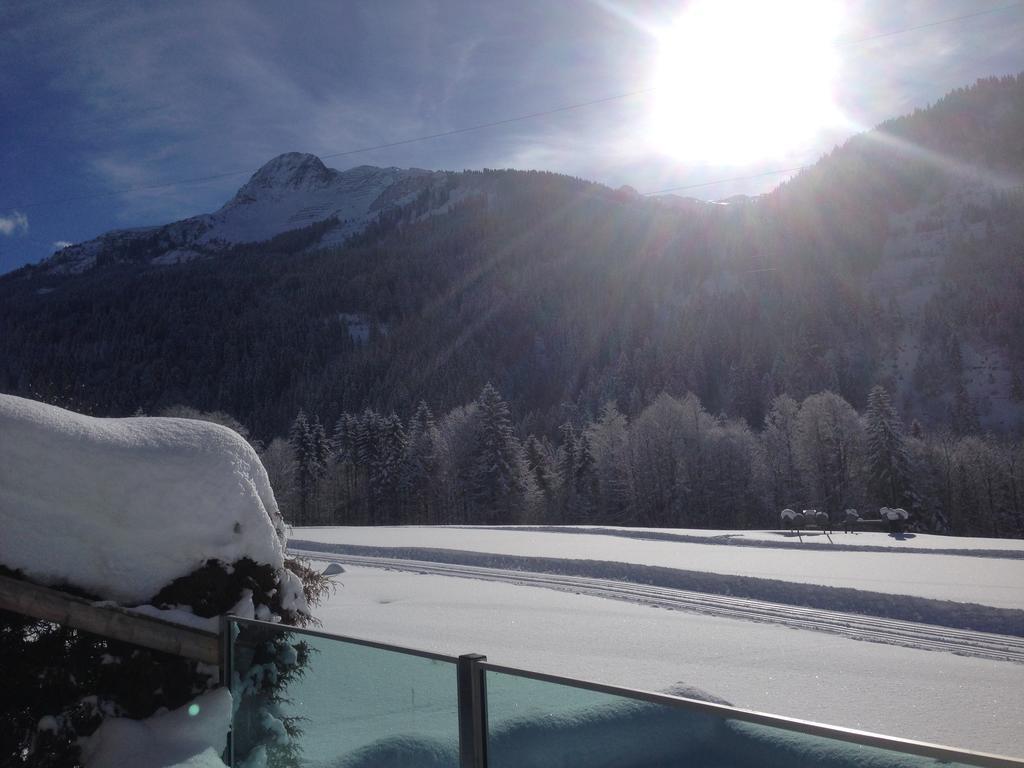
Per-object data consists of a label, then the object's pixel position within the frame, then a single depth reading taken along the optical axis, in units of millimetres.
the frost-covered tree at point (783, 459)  61594
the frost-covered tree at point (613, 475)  61625
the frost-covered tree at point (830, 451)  57844
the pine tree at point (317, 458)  62406
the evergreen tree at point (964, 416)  90812
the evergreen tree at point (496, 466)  55344
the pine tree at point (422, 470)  62188
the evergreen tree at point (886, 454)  50356
